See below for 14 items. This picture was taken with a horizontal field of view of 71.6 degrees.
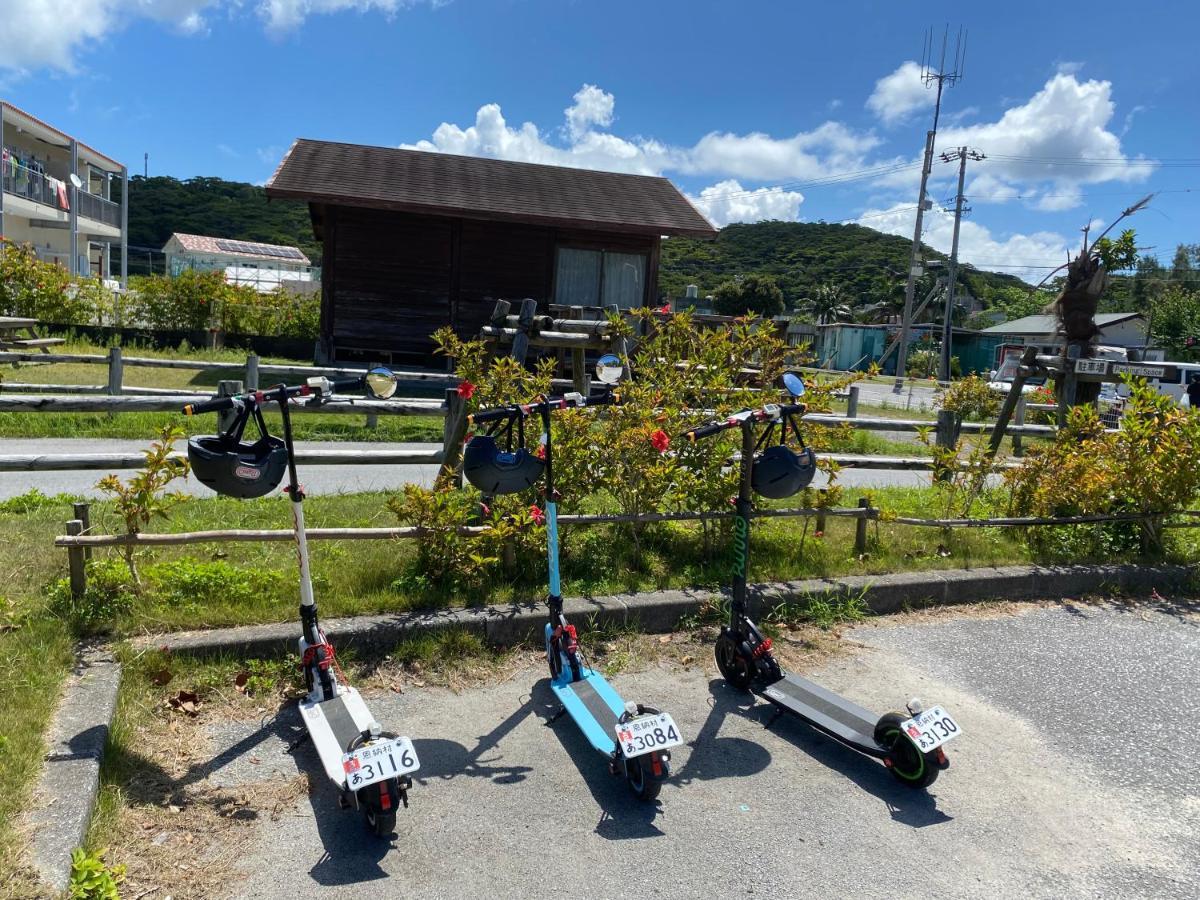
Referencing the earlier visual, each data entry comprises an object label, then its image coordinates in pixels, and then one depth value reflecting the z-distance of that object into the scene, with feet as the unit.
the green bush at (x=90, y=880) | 7.73
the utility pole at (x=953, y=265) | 143.95
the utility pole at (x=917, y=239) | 132.46
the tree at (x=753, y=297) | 239.71
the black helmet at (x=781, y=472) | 13.15
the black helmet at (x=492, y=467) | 11.90
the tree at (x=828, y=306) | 268.21
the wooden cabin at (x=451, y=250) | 57.16
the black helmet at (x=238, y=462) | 10.23
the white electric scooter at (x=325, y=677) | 9.29
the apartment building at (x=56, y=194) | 96.32
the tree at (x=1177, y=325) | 148.66
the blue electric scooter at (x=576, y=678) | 10.24
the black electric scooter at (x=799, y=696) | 10.96
